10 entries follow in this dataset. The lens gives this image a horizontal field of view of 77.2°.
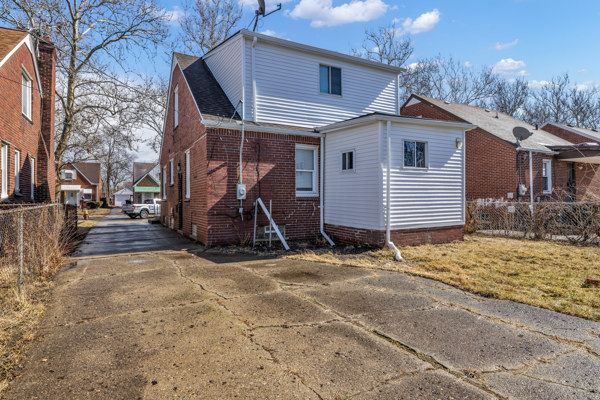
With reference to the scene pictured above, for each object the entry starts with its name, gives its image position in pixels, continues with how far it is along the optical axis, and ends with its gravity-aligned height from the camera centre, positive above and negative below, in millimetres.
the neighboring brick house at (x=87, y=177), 57825 +4478
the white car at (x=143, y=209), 30688 -317
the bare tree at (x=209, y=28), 27922 +13279
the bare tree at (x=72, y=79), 6395 +4762
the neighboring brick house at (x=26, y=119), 10922 +2940
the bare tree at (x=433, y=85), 34312 +11771
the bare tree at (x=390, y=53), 31516 +12631
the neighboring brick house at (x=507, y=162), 18328 +2102
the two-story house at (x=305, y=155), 10055 +1427
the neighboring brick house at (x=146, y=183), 55122 +3237
